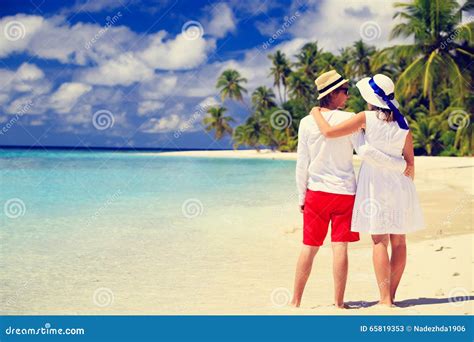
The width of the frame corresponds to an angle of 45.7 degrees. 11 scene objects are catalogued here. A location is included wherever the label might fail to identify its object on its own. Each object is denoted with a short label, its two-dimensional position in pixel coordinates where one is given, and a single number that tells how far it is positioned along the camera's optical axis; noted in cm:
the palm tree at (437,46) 2378
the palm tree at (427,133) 3234
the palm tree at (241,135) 5541
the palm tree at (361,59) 4559
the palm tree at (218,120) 6075
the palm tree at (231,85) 5934
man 364
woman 361
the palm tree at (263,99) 5662
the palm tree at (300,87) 5088
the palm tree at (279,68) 5516
